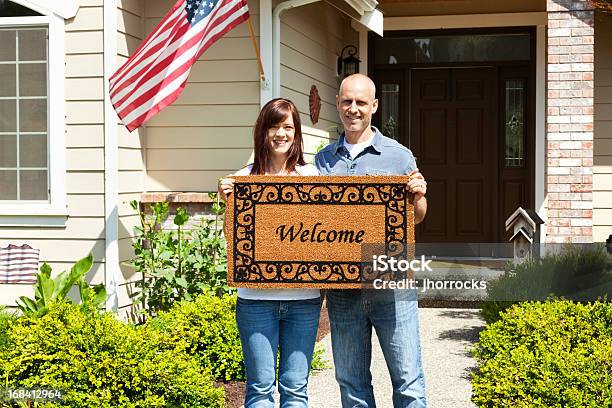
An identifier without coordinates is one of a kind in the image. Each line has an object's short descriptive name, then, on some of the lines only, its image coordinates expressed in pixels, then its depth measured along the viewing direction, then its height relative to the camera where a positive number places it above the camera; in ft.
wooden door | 37.27 +1.79
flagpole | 23.39 +3.75
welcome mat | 11.87 -0.55
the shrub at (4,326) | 14.60 -2.38
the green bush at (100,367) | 13.69 -2.83
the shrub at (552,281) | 19.66 -2.18
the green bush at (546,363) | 12.34 -2.65
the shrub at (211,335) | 17.99 -3.02
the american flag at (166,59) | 20.77 +3.07
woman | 11.87 -1.88
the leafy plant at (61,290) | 16.96 -2.04
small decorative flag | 23.56 -1.98
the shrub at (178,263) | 22.44 -1.93
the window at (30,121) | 23.29 +1.78
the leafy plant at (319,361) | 19.80 -3.97
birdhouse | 26.45 -1.33
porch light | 33.73 +4.80
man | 11.85 -1.66
